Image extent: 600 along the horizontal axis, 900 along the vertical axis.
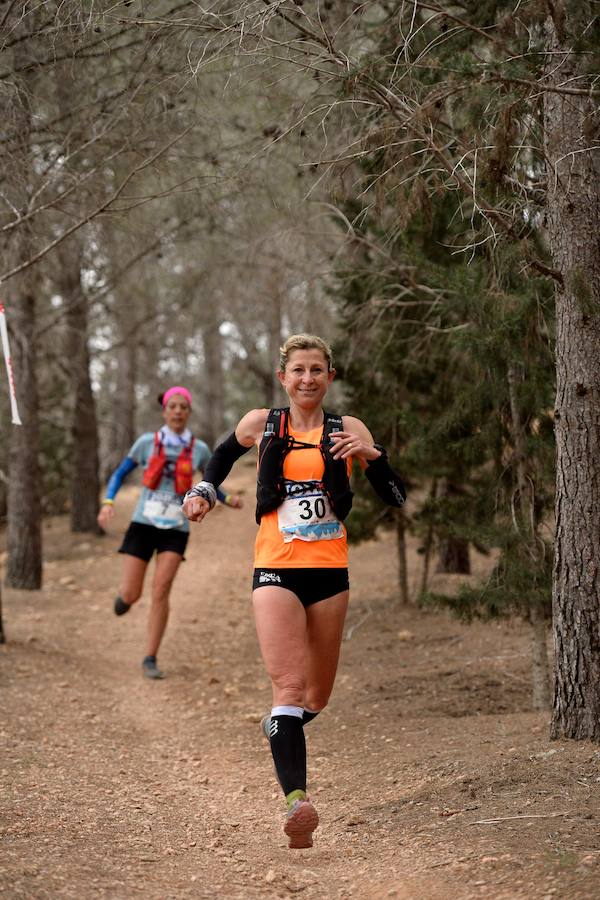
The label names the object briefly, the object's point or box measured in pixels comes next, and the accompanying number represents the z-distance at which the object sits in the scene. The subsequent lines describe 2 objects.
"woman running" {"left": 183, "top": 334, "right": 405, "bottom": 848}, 8.45
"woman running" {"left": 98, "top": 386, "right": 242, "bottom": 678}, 16.25
